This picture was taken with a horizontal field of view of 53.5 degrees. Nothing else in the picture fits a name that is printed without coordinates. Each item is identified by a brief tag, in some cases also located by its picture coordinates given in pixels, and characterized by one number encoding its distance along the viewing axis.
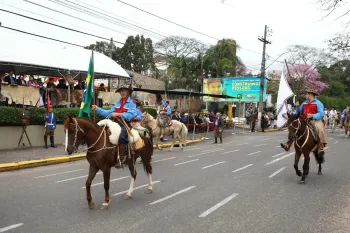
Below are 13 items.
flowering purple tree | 55.06
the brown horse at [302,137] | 9.71
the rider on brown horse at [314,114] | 10.02
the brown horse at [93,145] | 6.43
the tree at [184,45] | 51.31
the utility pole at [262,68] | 33.97
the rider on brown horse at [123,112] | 7.29
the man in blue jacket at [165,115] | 17.38
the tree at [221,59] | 42.81
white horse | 17.00
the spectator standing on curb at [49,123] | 15.85
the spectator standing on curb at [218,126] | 21.38
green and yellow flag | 8.05
